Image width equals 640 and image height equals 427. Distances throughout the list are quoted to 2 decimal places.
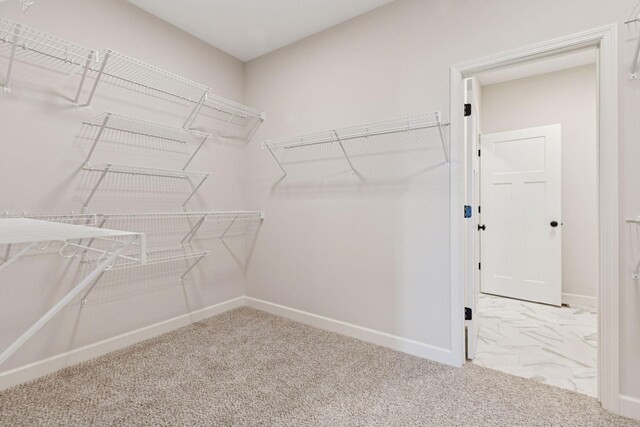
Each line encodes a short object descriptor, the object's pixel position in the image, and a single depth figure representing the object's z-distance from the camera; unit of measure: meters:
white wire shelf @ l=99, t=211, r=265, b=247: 2.27
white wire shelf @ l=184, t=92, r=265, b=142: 2.79
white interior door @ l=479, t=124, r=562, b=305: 3.29
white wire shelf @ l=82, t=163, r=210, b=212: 2.08
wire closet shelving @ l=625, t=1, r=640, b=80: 1.51
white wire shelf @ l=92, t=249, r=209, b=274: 2.28
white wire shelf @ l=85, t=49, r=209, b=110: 2.11
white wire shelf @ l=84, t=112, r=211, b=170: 2.09
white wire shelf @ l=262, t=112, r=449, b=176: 2.09
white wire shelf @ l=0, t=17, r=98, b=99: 1.70
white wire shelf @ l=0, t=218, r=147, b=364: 0.84
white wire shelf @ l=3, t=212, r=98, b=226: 1.84
